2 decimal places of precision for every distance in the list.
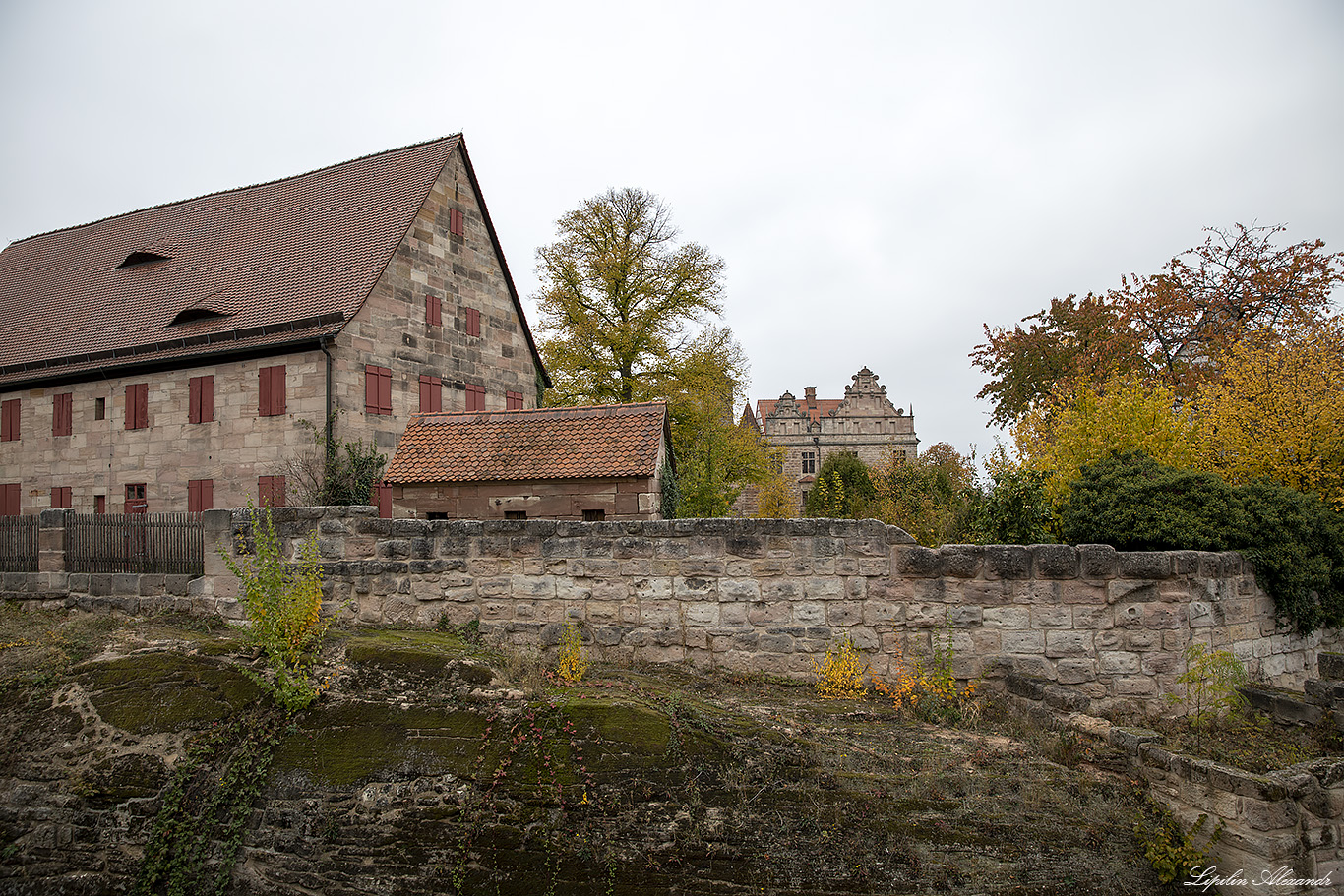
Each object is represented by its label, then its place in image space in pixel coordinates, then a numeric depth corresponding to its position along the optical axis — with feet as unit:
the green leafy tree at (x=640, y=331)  81.30
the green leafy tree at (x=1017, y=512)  31.40
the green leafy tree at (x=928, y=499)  39.19
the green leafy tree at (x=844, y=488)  82.94
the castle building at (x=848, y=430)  178.29
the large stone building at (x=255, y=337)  53.52
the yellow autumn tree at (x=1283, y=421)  27.45
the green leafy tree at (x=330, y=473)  50.67
